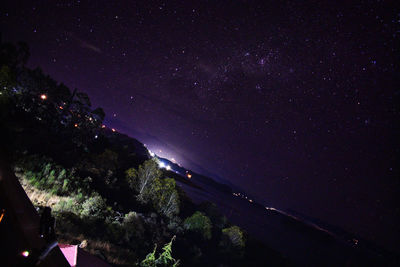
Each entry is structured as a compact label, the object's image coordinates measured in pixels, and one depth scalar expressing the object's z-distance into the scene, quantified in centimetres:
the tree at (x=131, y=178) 2290
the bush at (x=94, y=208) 1097
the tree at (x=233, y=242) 2709
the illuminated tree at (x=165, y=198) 2239
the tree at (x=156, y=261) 877
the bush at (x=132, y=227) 1247
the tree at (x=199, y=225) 2464
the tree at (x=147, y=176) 2261
